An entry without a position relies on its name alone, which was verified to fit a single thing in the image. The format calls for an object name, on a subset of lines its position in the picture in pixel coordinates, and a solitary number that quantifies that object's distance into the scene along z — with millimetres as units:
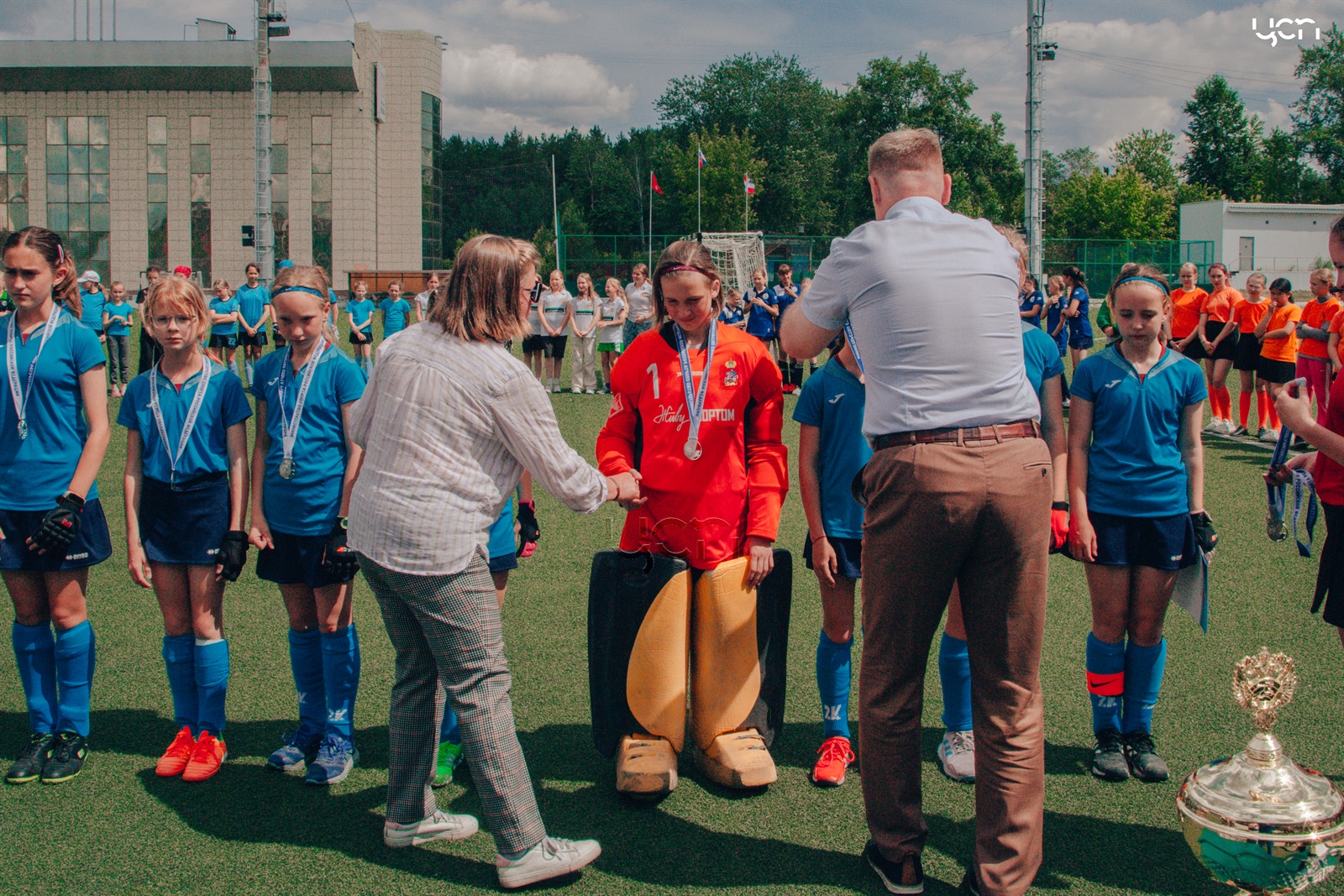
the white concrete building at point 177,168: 47312
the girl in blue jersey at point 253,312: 16953
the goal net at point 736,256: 28128
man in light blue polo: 2617
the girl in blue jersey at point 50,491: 3635
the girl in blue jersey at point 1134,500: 3664
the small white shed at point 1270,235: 53875
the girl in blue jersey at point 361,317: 17172
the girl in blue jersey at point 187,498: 3688
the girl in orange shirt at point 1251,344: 11039
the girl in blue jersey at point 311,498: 3666
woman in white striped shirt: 2824
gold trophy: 2412
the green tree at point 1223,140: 76500
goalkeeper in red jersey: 3549
